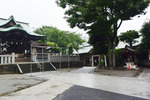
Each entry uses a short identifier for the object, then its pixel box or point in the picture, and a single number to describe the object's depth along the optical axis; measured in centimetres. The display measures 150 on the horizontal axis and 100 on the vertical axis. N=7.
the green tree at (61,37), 3077
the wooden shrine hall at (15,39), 1668
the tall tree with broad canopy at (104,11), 1266
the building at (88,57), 2837
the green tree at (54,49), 2886
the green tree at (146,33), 1889
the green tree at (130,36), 1794
